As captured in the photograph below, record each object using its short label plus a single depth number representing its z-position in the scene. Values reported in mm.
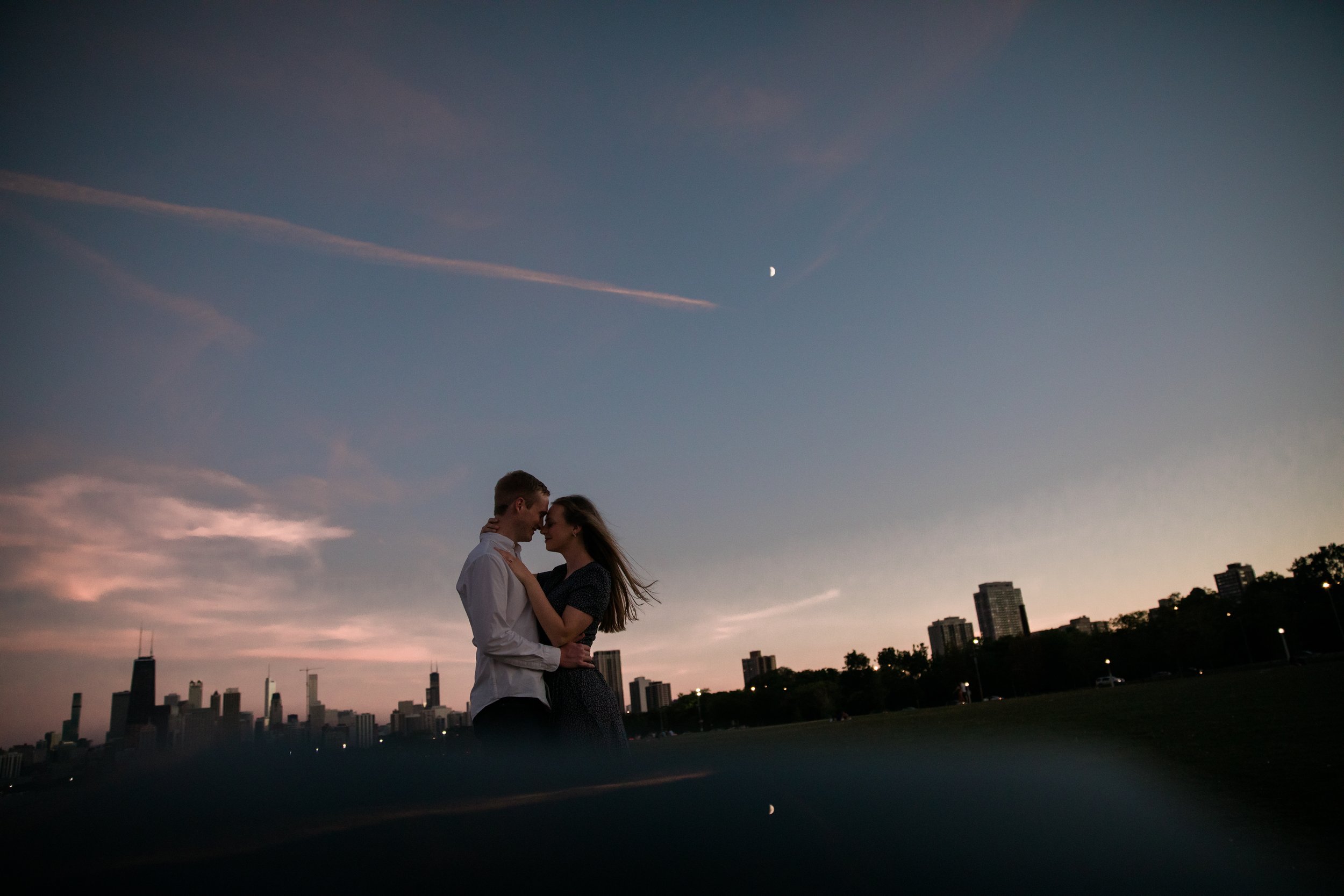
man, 2758
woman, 2938
